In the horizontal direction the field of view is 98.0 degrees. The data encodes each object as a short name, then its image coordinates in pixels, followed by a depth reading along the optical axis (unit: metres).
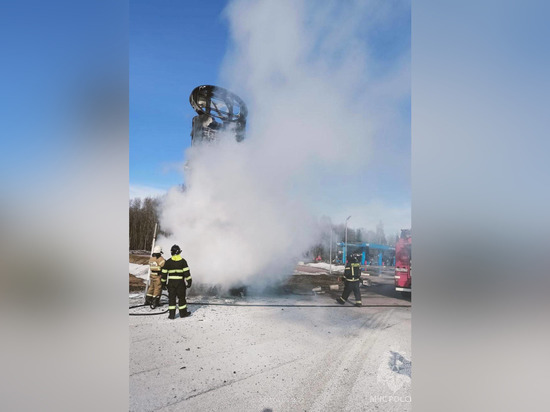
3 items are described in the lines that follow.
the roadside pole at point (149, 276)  4.29
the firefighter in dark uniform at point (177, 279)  3.60
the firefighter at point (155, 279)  4.09
